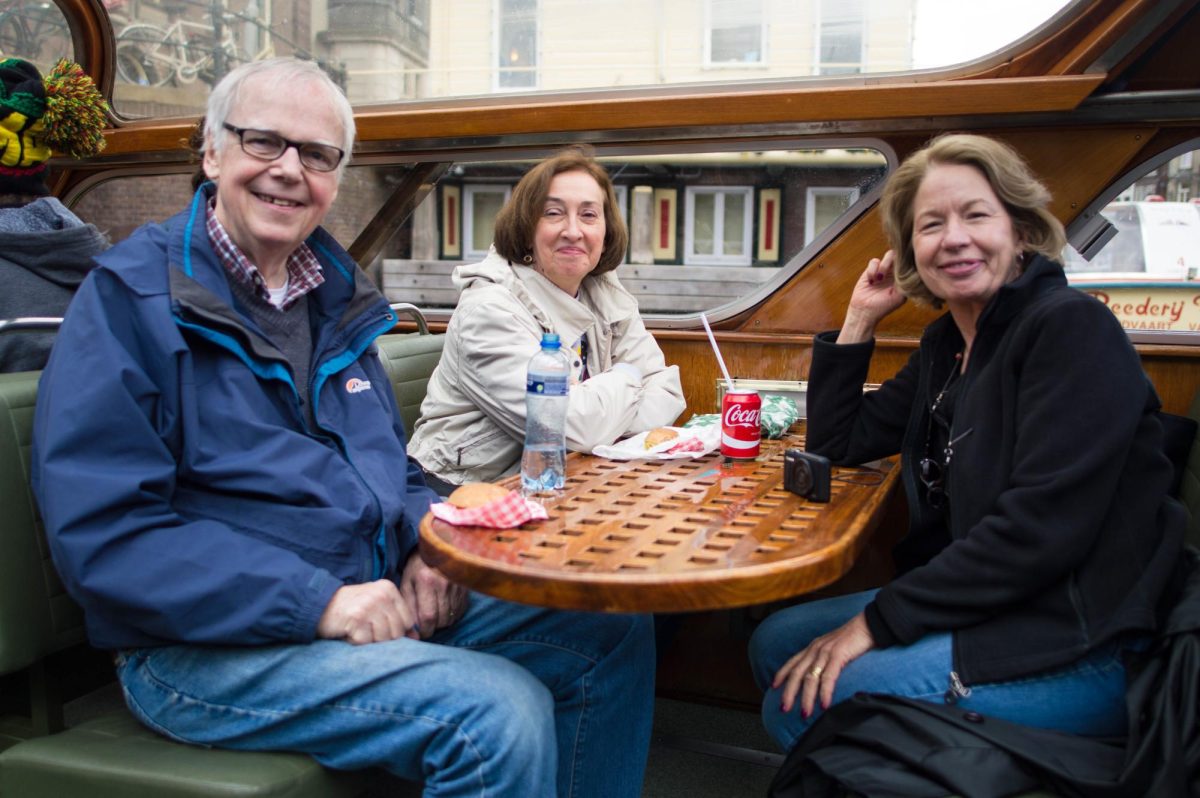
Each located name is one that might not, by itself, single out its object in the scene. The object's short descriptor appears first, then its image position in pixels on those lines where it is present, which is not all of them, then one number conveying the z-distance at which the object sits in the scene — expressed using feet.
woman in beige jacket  7.71
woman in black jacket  4.94
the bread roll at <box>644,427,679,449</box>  7.74
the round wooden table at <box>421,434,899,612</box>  4.30
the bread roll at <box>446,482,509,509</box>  5.40
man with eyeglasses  4.75
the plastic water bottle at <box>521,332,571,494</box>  6.18
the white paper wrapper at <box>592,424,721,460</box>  7.50
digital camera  6.11
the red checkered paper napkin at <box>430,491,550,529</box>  5.17
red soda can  7.36
